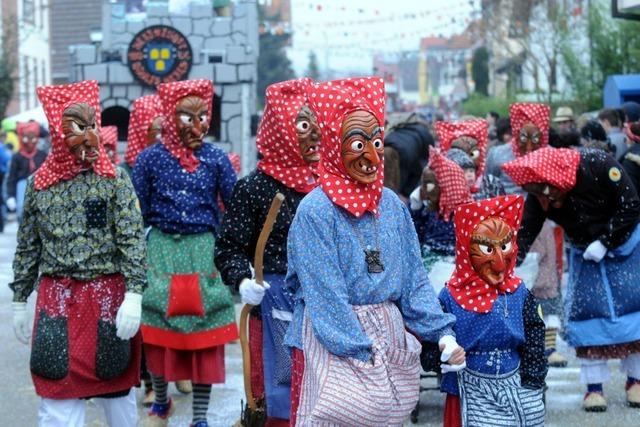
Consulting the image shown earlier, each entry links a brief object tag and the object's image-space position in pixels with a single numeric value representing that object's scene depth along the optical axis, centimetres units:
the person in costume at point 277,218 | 596
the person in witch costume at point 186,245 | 738
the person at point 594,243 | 739
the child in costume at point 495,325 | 541
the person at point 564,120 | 1545
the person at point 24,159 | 1827
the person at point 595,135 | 1008
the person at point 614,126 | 1250
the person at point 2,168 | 2131
